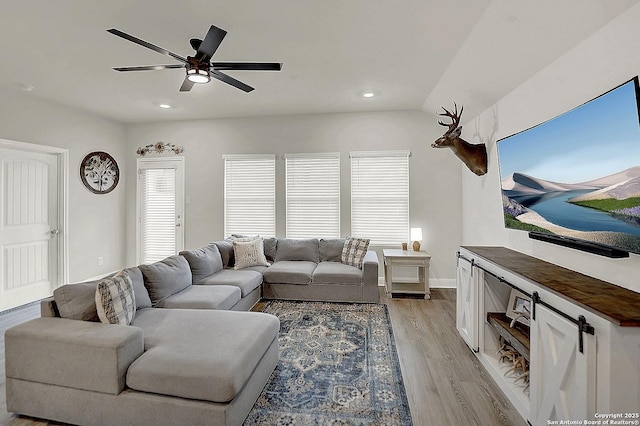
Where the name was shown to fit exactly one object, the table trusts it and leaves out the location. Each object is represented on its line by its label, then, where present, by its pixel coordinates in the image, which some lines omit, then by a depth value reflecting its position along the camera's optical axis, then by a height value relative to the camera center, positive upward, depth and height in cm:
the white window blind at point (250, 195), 520 +35
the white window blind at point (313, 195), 504 +33
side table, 419 -72
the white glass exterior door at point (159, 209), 545 +12
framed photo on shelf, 232 -77
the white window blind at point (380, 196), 489 +30
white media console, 125 -66
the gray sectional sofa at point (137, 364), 162 -85
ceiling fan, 222 +124
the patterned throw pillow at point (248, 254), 426 -55
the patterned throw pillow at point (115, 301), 203 -59
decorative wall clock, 485 +74
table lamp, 461 -35
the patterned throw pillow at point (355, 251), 435 -53
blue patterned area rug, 192 -125
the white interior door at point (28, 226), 390 -13
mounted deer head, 361 +78
